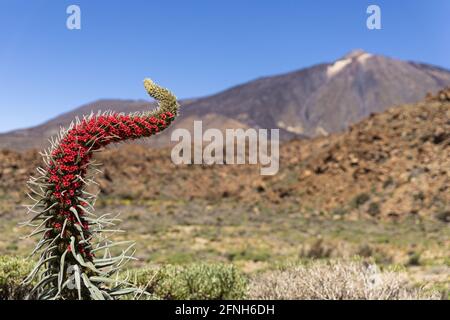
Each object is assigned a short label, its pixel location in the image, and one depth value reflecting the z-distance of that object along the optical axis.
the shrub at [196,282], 6.47
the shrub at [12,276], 4.93
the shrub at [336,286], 6.34
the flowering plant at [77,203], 2.86
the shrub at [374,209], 27.23
